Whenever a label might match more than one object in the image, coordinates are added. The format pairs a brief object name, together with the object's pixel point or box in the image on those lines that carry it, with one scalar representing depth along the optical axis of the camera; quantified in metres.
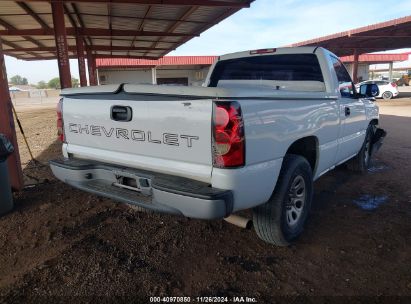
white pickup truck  2.54
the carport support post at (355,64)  28.77
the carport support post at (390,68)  40.41
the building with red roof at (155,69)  31.91
